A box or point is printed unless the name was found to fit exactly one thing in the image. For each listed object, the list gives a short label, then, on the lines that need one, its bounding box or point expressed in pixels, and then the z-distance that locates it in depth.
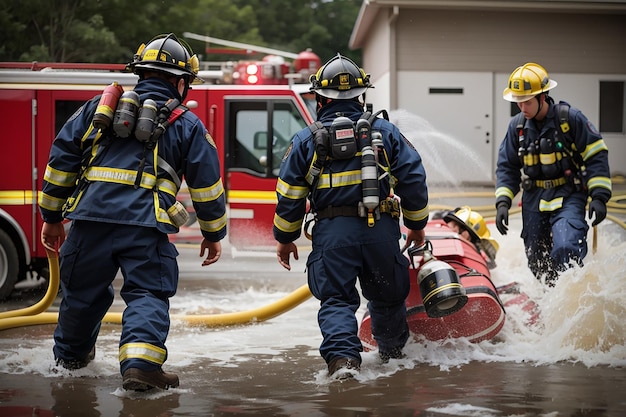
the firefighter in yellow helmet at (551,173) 7.00
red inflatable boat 6.20
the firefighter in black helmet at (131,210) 5.18
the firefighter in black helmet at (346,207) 5.62
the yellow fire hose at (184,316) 6.72
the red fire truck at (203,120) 9.01
